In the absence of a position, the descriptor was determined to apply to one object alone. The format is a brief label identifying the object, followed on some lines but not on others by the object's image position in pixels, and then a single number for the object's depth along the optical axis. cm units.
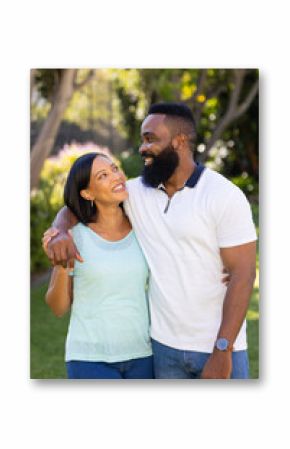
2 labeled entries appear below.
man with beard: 291
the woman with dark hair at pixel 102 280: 298
